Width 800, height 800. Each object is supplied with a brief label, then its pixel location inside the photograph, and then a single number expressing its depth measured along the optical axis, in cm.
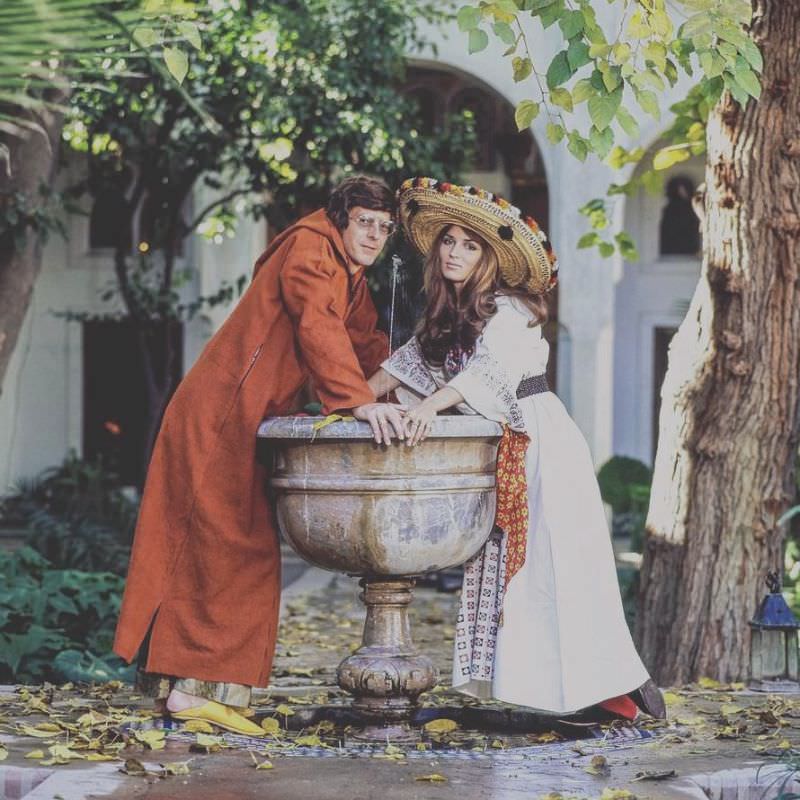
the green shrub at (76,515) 935
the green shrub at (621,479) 1340
